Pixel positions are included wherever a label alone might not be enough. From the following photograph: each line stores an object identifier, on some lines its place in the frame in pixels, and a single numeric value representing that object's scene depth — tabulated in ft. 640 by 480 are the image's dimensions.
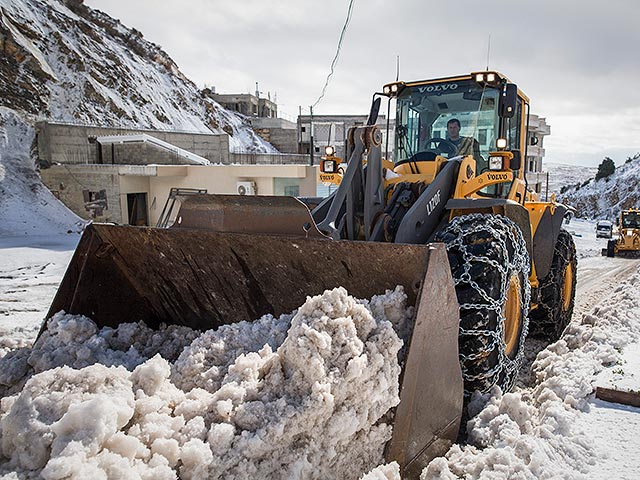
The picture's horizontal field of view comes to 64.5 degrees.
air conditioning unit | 54.49
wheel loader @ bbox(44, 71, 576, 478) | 8.28
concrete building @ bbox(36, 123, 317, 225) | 52.85
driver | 14.87
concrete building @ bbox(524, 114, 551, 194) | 124.86
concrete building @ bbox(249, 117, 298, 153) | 130.89
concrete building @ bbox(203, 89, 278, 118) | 153.99
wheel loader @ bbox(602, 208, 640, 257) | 58.65
